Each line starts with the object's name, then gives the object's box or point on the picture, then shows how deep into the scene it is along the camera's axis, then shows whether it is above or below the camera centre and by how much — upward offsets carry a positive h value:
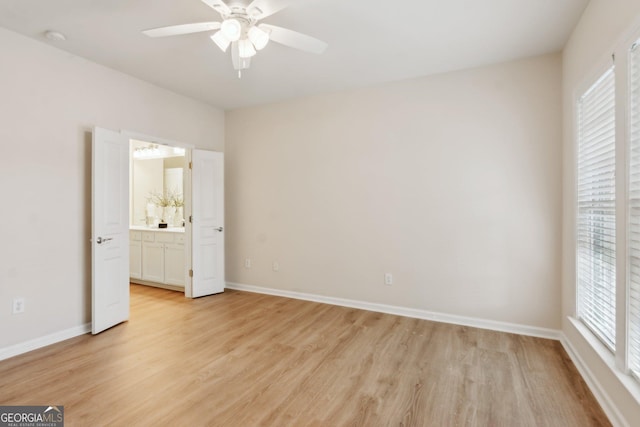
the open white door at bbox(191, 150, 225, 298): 4.38 -0.17
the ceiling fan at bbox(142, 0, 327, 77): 1.95 +1.25
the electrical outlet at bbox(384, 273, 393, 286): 3.78 -0.84
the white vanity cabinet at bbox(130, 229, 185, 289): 4.67 -0.74
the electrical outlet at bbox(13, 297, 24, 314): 2.69 -0.84
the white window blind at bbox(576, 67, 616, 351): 2.01 +0.01
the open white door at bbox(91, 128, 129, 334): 3.13 -0.21
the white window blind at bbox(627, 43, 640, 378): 1.66 -0.02
